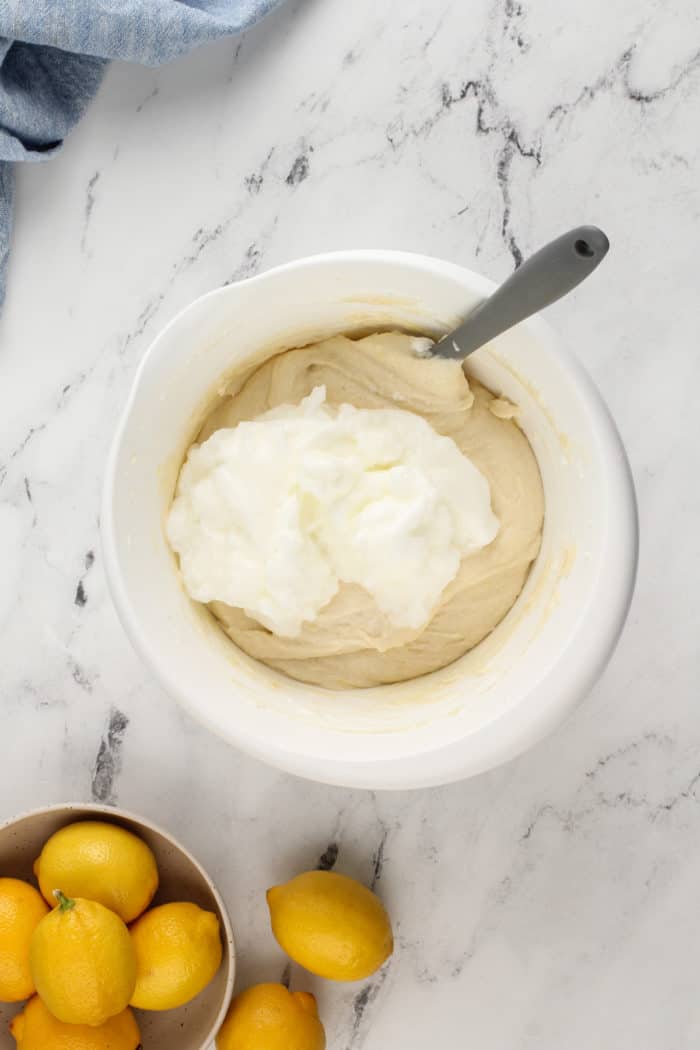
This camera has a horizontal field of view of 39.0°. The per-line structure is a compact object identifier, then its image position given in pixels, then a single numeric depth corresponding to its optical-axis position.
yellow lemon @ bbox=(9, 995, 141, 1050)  0.96
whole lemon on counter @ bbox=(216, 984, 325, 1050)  0.98
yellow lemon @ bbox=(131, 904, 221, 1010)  0.97
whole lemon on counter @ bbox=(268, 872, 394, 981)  0.97
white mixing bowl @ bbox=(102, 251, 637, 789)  0.78
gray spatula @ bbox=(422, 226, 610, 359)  0.68
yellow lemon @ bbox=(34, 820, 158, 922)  0.97
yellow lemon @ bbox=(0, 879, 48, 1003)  0.97
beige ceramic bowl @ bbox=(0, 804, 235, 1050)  1.00
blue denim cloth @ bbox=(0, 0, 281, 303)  0.97
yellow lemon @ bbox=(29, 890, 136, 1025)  0.89
